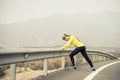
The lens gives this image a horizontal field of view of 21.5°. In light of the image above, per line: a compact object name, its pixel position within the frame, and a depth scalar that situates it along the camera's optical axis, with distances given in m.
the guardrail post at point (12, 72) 7.64
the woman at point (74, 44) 11.64
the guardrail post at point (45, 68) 10.60
